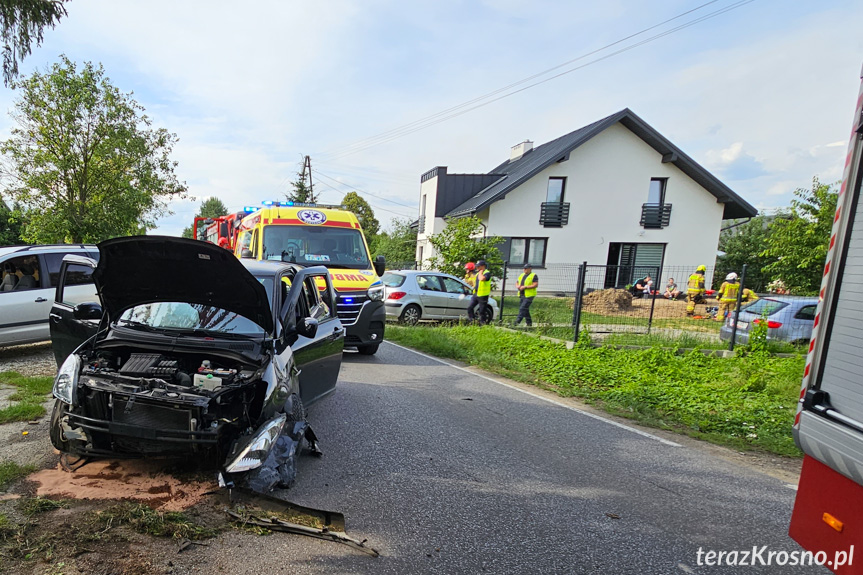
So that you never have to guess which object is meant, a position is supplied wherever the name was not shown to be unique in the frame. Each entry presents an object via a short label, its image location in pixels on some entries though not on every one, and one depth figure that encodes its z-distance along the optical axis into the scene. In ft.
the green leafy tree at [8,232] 89.56
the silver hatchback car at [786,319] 31.45
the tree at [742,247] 100.58
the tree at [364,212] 181.16
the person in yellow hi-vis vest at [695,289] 48.03
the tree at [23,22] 15.70
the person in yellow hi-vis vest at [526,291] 39.55
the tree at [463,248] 58.44
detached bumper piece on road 9.32
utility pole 134.50
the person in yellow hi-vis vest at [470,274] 48.26
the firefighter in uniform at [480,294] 40.48
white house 75.87
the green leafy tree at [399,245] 110.42
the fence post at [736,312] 31.31
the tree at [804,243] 40.60
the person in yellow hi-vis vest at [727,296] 40.50
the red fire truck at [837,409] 6.36
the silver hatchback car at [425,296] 40.37
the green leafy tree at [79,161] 34.37
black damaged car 9.96
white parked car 22.10
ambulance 26.16
